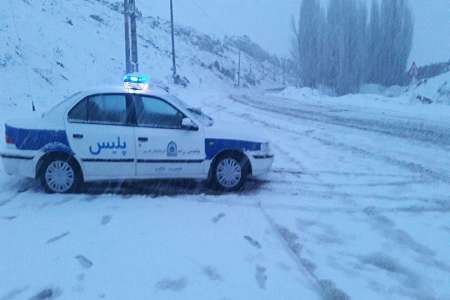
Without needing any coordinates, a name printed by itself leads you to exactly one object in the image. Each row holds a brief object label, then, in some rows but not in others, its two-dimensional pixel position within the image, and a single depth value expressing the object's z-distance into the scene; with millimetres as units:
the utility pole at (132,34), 15844
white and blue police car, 6359
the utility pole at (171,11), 36628
